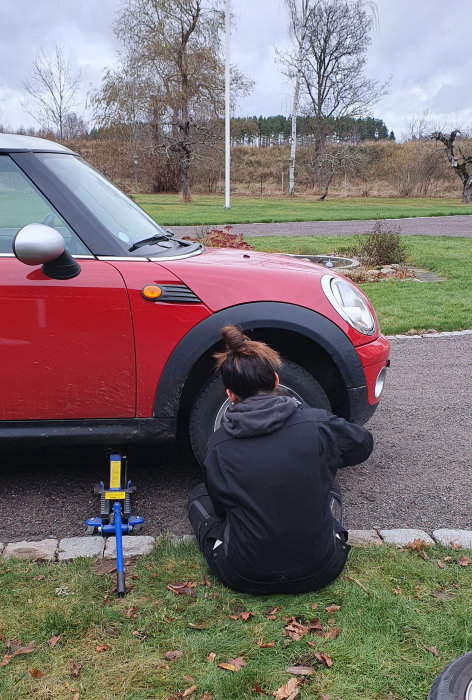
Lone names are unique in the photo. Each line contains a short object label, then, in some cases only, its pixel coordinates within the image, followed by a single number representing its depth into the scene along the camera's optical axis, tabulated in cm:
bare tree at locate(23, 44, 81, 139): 3086
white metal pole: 2598
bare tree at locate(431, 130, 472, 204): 3219
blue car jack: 309
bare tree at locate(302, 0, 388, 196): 3575
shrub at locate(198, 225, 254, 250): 907
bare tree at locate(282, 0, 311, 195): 3547
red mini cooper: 307
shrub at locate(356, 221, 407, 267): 1175
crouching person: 245
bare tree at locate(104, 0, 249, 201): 3341
